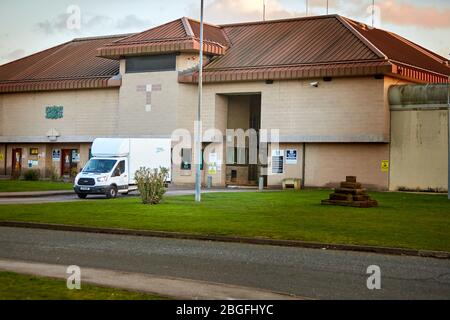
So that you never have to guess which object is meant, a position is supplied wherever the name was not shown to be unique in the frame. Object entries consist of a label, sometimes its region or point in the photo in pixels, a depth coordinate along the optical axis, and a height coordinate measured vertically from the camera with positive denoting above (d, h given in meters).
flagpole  31.85 +1.55
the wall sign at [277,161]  48.34 +0.81
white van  37.59 +0.35
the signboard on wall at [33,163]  58.97 +0.42
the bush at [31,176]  55.25 -0.57
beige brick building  44.88 +5.03
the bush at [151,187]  30.36 -0.66
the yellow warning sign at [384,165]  44.41 +0.61
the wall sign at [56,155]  58.16 +1.08
